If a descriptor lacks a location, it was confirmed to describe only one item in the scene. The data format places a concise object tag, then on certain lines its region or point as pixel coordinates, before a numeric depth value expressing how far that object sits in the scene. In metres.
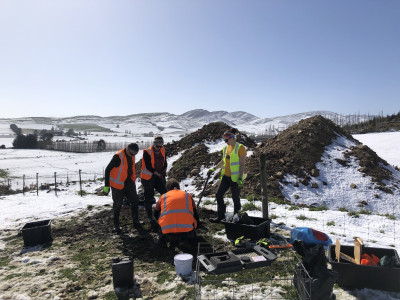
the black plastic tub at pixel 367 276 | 3.39
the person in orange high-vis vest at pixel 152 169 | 6.75
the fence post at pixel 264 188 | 6.26
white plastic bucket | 4.09
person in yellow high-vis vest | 6.23
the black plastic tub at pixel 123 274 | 3.84
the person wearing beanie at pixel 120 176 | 6.24
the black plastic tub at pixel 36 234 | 5.78
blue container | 3.32
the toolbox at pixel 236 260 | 3.36
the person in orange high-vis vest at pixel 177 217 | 4.98
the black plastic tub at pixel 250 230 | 5.29
